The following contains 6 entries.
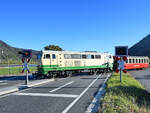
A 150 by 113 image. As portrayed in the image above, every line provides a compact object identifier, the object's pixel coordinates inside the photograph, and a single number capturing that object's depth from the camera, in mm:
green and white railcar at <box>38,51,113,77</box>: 18953
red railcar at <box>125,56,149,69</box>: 31988
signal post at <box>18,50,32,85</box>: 13523
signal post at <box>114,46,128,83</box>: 12188
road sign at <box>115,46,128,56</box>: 12188
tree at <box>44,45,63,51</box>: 63319
